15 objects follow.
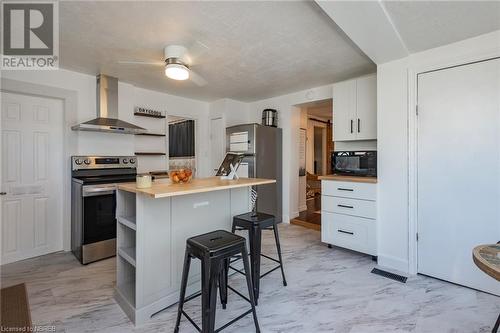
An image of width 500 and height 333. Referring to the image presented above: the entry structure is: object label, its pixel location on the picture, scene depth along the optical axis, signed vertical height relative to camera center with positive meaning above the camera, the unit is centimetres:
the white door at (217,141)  452 +51
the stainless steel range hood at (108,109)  313 +84
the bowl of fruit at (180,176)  203 -7
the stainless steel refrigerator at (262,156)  402 +20
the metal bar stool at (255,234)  200 -59
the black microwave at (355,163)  284 +5
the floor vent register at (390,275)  232 -112
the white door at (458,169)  205 -3
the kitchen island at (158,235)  172 -57
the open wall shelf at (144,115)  385 +89
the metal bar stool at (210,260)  139 -58
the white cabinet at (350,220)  269 -65
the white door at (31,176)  275 -10
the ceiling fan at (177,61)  232 +108
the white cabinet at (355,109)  302 +78
